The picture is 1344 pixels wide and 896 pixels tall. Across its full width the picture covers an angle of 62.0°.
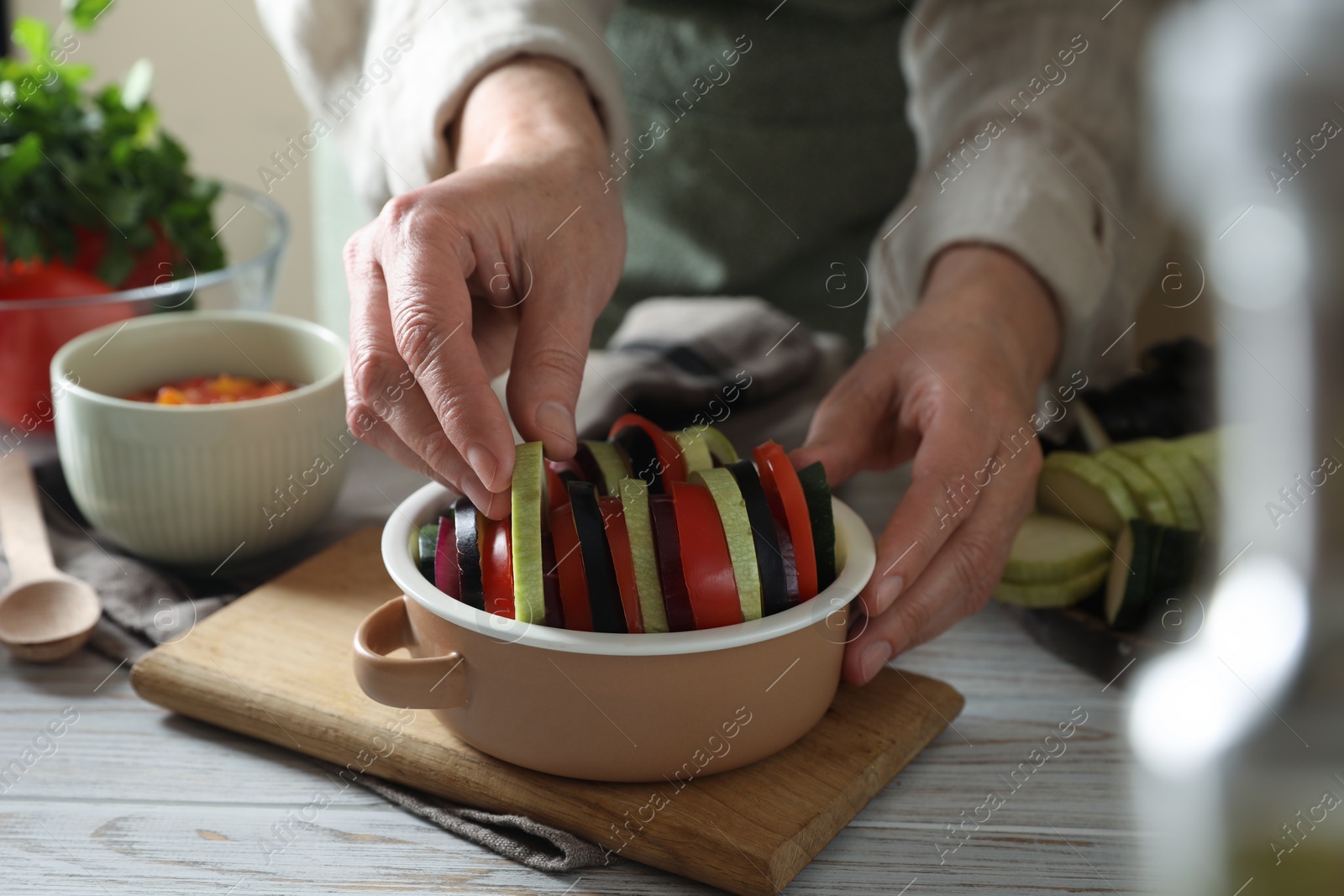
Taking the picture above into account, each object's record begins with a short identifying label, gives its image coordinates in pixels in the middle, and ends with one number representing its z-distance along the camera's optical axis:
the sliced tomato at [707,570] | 0.65
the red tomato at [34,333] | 1.07
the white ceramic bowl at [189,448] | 0.90
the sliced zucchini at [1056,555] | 0.89
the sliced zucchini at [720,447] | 0.80
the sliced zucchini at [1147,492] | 0.93
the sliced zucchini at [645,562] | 0.65
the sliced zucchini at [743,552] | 0.65
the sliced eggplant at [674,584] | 0.65
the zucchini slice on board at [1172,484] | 0.94
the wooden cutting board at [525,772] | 0.65
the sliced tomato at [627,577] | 0.65
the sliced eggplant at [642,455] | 0.76
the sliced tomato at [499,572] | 0.67
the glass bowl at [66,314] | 1.07
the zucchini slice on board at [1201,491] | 0.94
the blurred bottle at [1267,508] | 0.69
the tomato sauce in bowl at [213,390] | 0.97
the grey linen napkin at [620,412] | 0.69
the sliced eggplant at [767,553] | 0.66
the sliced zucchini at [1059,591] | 0.89
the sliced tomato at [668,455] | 0.75
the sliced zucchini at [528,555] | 0.64
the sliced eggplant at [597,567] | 0.64
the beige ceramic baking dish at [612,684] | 0.64
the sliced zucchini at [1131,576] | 0.85
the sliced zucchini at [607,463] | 0.74
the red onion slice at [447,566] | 0.69
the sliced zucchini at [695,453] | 0.76
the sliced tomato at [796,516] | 0.69
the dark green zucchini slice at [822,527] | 0.71
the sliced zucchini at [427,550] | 0.70
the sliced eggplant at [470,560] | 0.68
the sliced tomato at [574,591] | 0.66
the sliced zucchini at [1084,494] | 0.92
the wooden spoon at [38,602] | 0.84
